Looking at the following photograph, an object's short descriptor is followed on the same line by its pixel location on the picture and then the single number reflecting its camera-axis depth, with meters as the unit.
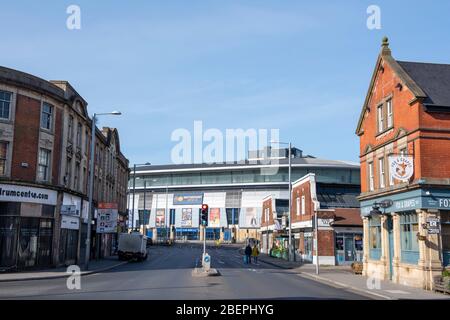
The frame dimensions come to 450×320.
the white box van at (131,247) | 44.09
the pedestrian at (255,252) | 43.52
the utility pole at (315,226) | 30.40
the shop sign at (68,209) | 33.30
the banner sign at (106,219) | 36.84
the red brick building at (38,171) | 29.05
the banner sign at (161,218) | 123.44
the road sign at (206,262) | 27.38
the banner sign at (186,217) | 120.94
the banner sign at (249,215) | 114.97
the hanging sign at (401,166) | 23.69
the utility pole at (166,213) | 120.44
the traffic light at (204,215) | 26.48
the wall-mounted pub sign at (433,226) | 21.42
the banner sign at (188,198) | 122.00
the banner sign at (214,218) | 119.94
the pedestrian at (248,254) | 42.32
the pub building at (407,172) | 22.78
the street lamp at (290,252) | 41.74
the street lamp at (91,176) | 30.85
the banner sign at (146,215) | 126.16
